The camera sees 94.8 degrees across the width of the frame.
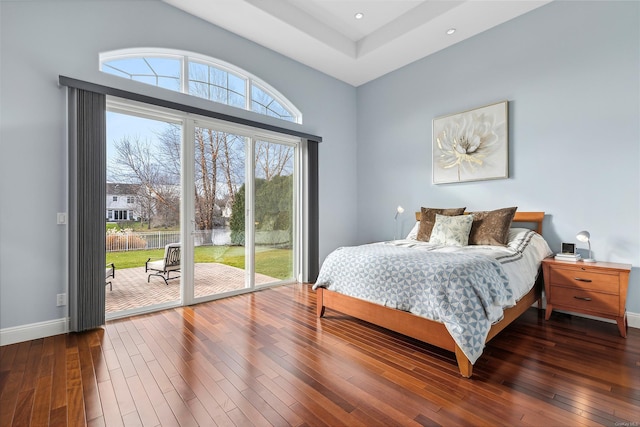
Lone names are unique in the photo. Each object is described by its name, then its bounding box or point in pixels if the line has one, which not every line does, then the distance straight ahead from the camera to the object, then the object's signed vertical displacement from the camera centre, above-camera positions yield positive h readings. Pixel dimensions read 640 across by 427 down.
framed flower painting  3.62 +0.88
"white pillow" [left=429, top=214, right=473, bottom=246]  3.28 -0.21
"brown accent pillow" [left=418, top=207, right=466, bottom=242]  3.69 -0.08
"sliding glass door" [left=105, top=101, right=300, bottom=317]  3.12 +0.08
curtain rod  2.66 +1.18
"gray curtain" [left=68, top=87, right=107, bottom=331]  2.67 +0.05
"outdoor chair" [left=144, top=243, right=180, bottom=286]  3.32 -0.58
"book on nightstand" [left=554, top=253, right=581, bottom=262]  2.89 -0.46
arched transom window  3.10 +1.63
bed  2.01 -0.72
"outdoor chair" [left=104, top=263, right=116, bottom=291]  3.02 -0.62
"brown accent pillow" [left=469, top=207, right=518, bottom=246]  3.17 -0.17
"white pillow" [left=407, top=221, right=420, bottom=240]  3.89 -0.28
